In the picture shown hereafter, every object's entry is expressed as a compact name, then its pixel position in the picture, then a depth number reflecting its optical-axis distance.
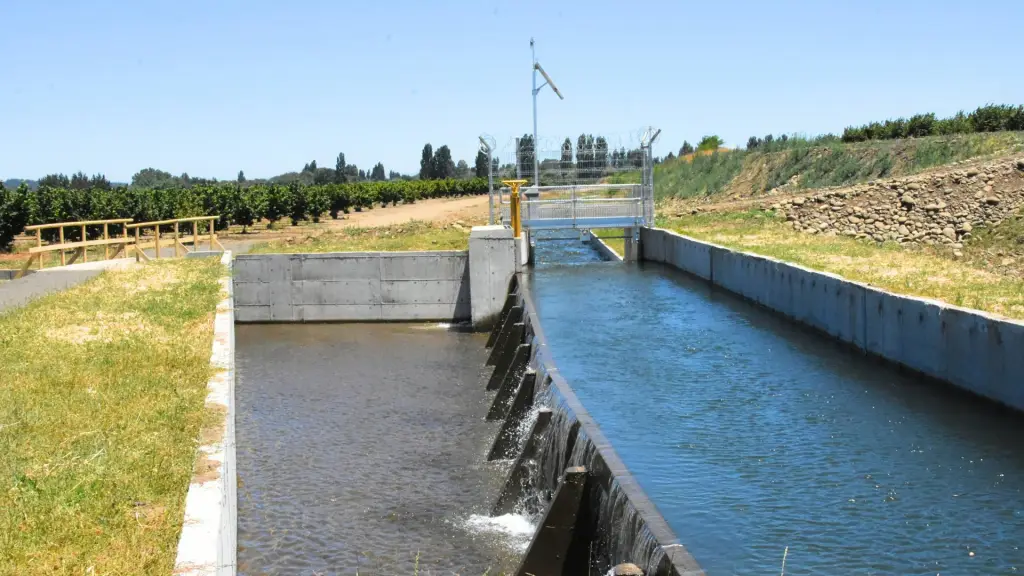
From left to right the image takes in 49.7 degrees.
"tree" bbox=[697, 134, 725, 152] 99.44
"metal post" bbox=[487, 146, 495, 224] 29.77
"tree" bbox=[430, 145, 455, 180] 171.75
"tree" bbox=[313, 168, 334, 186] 161.07
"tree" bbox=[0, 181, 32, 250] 40.88
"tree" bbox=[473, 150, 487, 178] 137.64
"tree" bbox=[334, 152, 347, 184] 153.91
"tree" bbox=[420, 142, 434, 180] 171.12
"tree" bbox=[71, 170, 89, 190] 99.90
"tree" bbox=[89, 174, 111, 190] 98.88
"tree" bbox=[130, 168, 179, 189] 126.96
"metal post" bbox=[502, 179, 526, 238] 28.14
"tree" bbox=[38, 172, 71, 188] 100.50
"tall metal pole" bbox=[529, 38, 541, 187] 31.97
